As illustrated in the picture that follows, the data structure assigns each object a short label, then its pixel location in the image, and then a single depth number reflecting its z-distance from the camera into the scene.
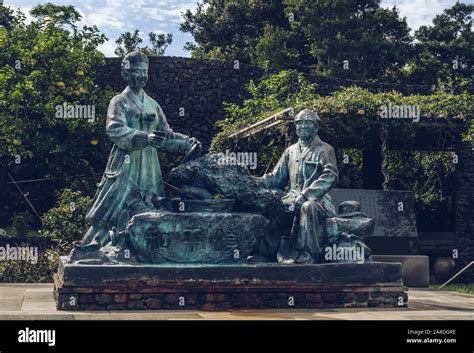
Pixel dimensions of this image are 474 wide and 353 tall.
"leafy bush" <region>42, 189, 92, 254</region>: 16.73
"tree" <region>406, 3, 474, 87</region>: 27.69
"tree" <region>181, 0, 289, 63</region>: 29.75
